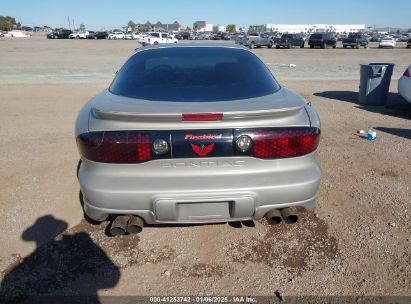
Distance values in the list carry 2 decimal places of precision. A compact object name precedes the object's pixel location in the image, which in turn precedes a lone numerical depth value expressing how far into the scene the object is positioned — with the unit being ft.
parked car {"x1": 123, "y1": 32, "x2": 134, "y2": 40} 212.31
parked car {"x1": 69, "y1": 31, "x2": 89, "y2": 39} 199.70
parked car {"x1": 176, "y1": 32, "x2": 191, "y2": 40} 215.00
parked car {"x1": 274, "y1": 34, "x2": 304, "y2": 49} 122.42
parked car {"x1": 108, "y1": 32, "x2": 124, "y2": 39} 210.59
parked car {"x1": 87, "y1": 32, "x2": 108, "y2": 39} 204.95
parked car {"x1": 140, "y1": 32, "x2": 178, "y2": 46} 127.13
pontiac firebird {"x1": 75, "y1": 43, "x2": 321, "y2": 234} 7.61
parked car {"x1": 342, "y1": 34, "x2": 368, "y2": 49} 128.26
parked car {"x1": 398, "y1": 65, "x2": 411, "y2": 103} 24.49
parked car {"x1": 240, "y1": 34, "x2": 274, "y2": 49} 121.08
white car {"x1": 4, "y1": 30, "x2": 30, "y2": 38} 215.59
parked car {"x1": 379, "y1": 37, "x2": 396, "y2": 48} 132.31
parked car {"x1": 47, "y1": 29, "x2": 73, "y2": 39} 191.11
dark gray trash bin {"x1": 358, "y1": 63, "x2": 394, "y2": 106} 27.17
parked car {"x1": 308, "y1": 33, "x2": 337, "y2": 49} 124.77
